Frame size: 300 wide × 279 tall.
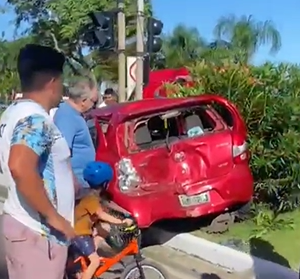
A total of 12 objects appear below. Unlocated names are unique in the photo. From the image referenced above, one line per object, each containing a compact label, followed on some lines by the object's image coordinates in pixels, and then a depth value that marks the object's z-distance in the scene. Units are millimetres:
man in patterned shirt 2398
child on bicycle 3678
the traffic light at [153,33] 8624
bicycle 3905
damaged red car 5549
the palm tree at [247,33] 23289
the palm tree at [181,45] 25268
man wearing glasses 4148
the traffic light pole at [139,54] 8771
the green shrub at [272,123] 6150
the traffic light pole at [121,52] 9066
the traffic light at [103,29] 8624
